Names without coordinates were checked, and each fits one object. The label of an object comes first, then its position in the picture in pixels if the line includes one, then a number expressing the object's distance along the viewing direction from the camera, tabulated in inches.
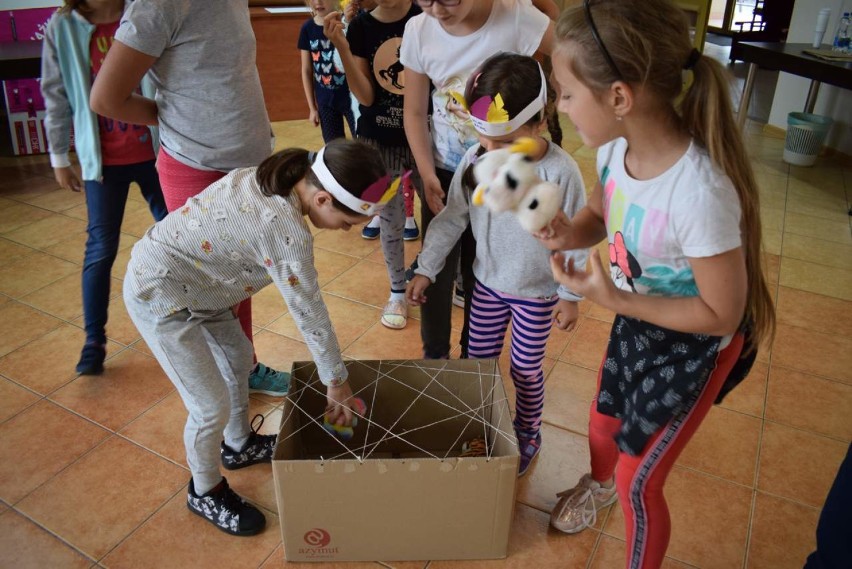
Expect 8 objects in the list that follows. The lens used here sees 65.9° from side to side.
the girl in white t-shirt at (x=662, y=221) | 36.1
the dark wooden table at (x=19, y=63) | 126.3
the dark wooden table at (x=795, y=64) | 134.9
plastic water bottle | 149.3
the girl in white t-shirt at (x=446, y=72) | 59.9
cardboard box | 50.0
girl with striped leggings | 52.3
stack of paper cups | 150.4
